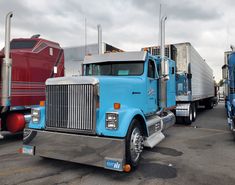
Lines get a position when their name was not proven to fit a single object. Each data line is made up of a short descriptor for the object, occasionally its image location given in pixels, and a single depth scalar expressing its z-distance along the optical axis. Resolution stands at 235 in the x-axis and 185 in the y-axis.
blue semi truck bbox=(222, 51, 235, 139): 8.53
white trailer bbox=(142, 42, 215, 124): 10.55
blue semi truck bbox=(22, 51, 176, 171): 4.07
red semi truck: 6.36
